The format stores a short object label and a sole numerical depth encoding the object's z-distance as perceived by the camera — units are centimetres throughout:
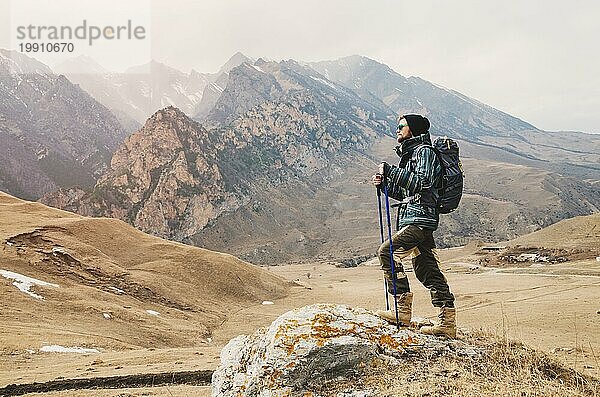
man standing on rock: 642
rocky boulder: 560
